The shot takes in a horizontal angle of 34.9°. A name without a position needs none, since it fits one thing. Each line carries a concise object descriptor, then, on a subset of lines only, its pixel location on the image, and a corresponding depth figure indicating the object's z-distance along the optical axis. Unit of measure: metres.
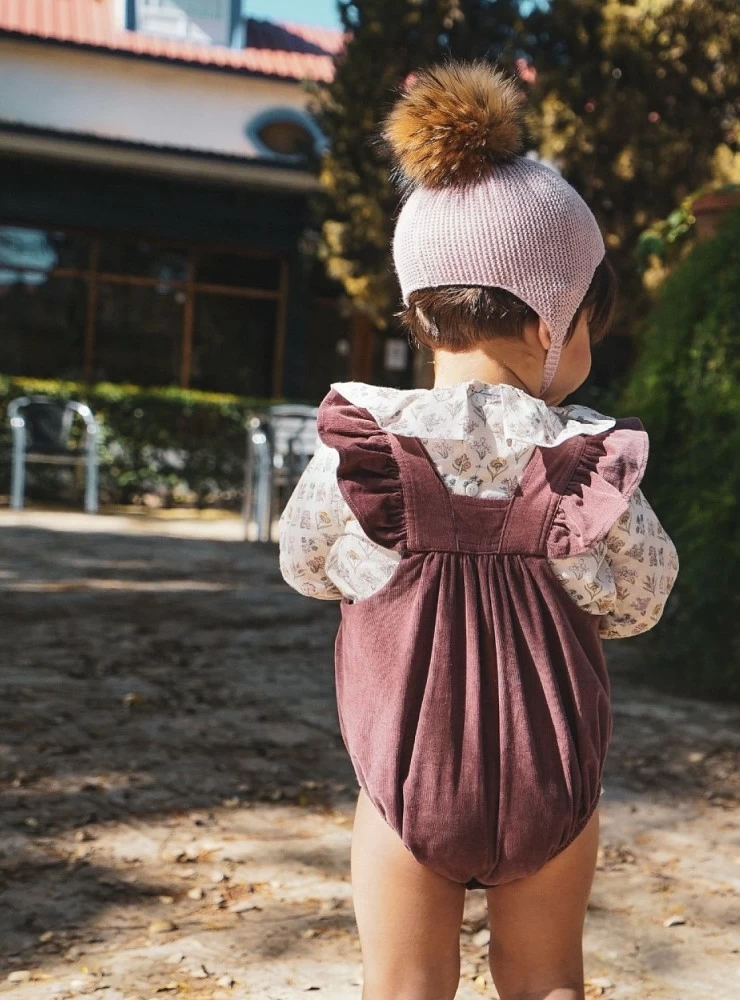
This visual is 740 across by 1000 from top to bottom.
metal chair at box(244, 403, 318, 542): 9.16
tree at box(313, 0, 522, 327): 11.14
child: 1.43
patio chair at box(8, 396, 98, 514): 11.02
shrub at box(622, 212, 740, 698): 3.98
